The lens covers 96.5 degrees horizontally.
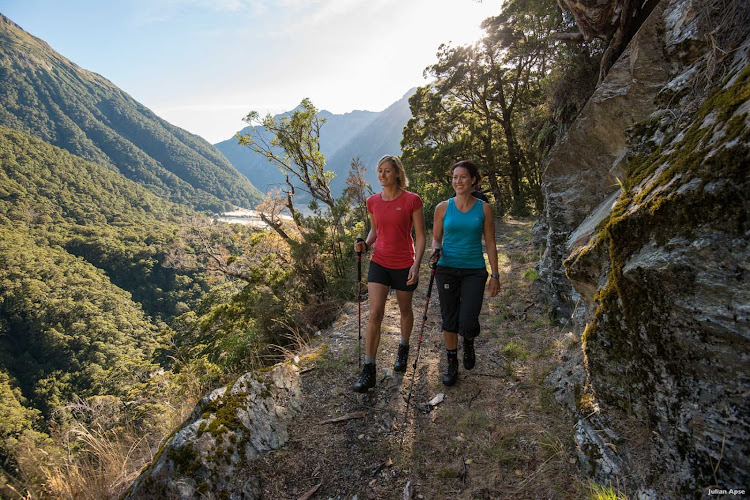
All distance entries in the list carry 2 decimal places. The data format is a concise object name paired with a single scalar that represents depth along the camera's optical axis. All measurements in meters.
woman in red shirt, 3.59
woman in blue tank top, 3.44
